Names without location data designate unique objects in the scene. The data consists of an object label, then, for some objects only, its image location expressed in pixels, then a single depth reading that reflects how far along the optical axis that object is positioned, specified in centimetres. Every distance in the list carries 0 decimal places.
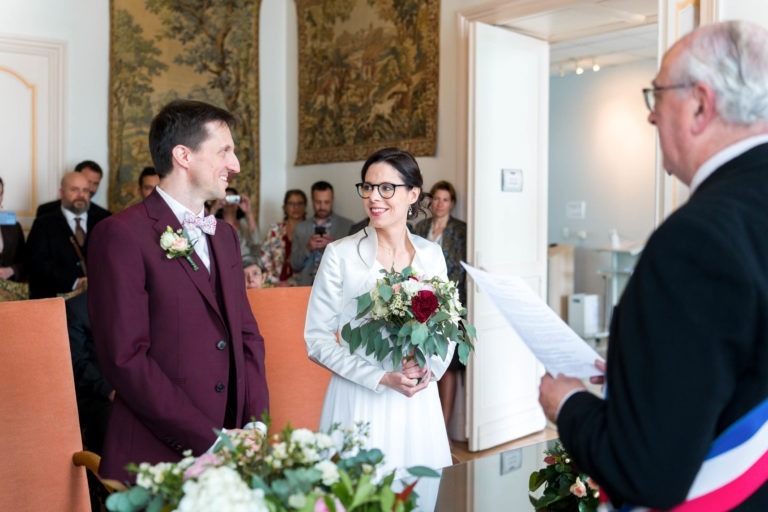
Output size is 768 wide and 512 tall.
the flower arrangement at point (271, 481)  96
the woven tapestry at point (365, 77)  590
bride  245
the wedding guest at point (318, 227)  641
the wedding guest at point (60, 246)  579
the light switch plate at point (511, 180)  536
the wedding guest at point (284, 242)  658
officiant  96
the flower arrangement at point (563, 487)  170
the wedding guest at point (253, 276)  443
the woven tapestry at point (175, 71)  668
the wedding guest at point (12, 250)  581
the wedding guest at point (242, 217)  670
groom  191
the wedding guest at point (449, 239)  538
